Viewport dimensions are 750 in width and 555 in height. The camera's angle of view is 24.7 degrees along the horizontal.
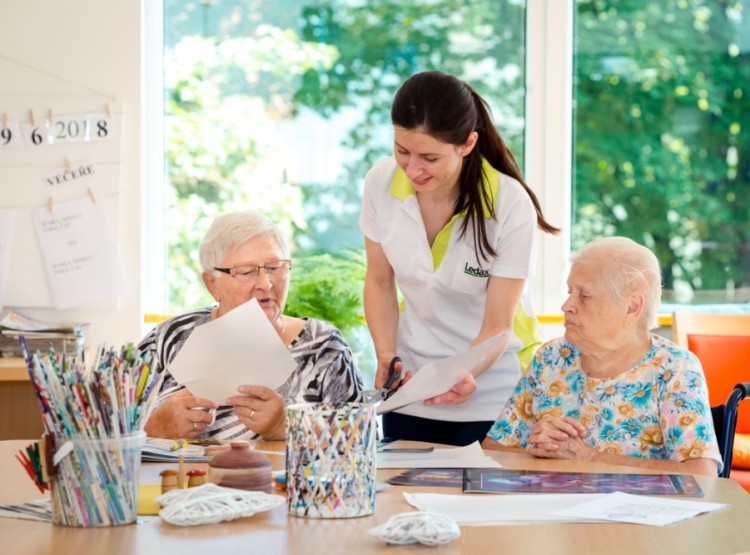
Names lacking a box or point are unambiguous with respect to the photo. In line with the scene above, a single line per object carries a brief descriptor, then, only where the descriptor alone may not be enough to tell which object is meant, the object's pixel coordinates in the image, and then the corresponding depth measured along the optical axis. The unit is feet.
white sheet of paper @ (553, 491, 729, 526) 7.61
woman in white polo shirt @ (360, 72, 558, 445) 10.47
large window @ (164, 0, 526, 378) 15.35
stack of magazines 13.56
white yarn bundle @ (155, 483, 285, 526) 7.48
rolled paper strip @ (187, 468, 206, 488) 8.09
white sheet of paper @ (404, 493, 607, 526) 7.59
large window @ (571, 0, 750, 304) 15.31
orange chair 13.77
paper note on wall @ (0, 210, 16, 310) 14.32
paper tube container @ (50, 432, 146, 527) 7.42
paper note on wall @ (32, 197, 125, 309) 14.34
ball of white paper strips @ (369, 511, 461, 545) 7.21
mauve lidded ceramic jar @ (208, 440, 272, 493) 7.95
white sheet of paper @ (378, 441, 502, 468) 8.72
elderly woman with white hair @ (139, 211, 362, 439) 10.11
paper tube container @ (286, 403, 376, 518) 7.61
